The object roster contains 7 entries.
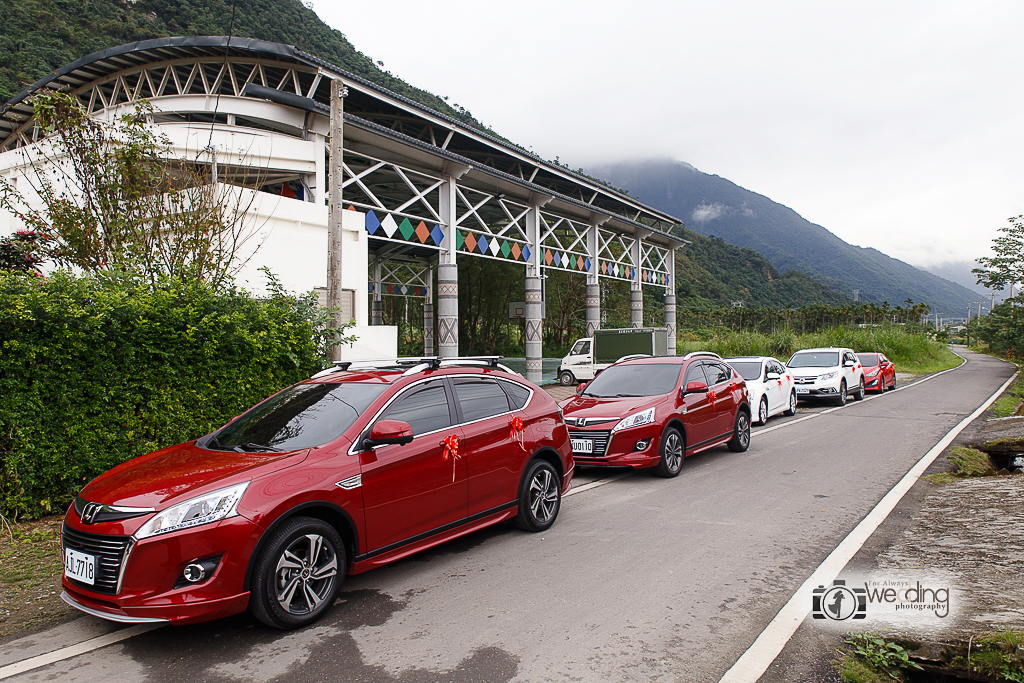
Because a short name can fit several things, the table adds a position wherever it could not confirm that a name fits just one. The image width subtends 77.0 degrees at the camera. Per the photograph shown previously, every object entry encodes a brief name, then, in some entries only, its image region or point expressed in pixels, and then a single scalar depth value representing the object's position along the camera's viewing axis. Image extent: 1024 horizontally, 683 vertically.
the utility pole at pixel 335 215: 9.80
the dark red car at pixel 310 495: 3.80
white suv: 18.58
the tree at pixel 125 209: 9.03
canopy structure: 13.84
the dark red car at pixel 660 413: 8.46
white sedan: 14.65
